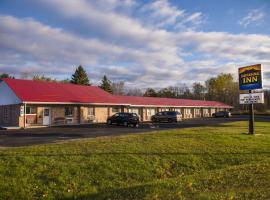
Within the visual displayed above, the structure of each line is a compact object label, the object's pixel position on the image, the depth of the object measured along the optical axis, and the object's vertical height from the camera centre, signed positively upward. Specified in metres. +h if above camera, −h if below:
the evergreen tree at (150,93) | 58.88 +4.77
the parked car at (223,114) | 42.17 -0.99
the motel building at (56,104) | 21.01 +0.72
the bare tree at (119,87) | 70.02 +7.71
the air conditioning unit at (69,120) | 23.27 -1.10
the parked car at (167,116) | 28.50 -0.91
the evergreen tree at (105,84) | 47.62 +5.91
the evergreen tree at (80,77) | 46.81 +7.42
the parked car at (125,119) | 21.80 -0.97
